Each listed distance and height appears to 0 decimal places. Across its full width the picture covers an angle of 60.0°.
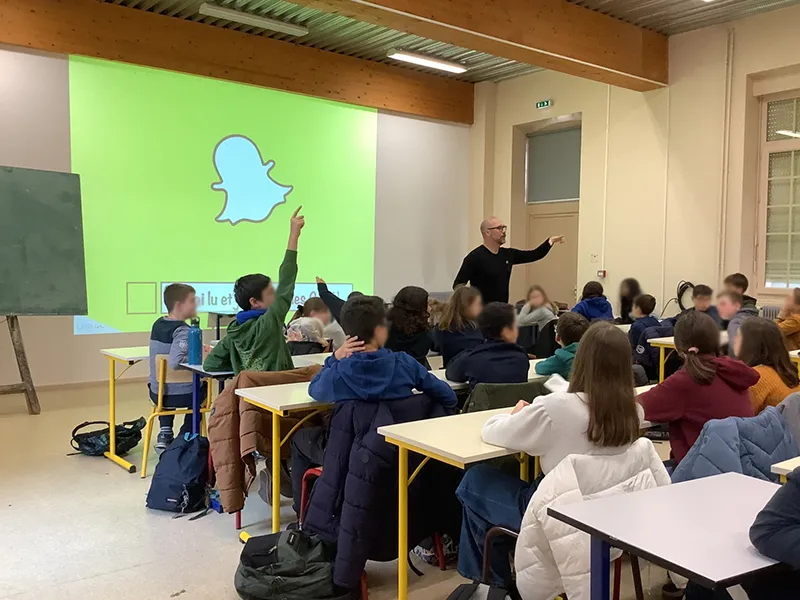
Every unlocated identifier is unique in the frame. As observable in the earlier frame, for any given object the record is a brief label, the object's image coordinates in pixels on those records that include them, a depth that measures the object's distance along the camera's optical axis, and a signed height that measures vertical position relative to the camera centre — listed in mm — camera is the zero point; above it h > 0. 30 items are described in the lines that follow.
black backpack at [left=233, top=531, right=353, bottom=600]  2270 -1087
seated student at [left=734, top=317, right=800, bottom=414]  2527 -409
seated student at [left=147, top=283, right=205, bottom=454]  3748 -539
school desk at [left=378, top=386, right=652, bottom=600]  1954 -579
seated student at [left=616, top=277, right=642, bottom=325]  4912 -398
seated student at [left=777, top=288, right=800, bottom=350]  4253 -449
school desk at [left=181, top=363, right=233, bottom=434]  3510 -719
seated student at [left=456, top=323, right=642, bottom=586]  1854 -445
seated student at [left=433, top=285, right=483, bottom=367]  3562 -400
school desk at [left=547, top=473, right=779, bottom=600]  1248 -569
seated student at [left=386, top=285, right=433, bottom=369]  3344 -373
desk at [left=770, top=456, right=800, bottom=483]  1784 -565
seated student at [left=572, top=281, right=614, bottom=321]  4954 -409
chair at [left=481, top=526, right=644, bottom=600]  2035 -985
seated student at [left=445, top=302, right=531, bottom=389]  2889 -452
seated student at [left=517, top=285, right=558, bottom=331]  4445 -399
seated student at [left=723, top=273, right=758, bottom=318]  3532 -195
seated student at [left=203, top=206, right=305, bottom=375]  3250 -384
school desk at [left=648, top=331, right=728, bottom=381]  4820 -702
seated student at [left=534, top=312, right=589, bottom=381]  3070 -434
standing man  4629 -116
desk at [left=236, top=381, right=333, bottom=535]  2580 -589
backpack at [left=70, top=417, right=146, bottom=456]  4234 -1200
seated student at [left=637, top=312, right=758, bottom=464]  2309 -464
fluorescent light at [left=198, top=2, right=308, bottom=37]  6002 +2047
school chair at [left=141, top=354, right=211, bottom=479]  3733 -728
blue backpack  3279 -1108
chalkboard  5402 +5
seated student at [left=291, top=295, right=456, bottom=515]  2387 -432
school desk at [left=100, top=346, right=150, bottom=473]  3980 -720
